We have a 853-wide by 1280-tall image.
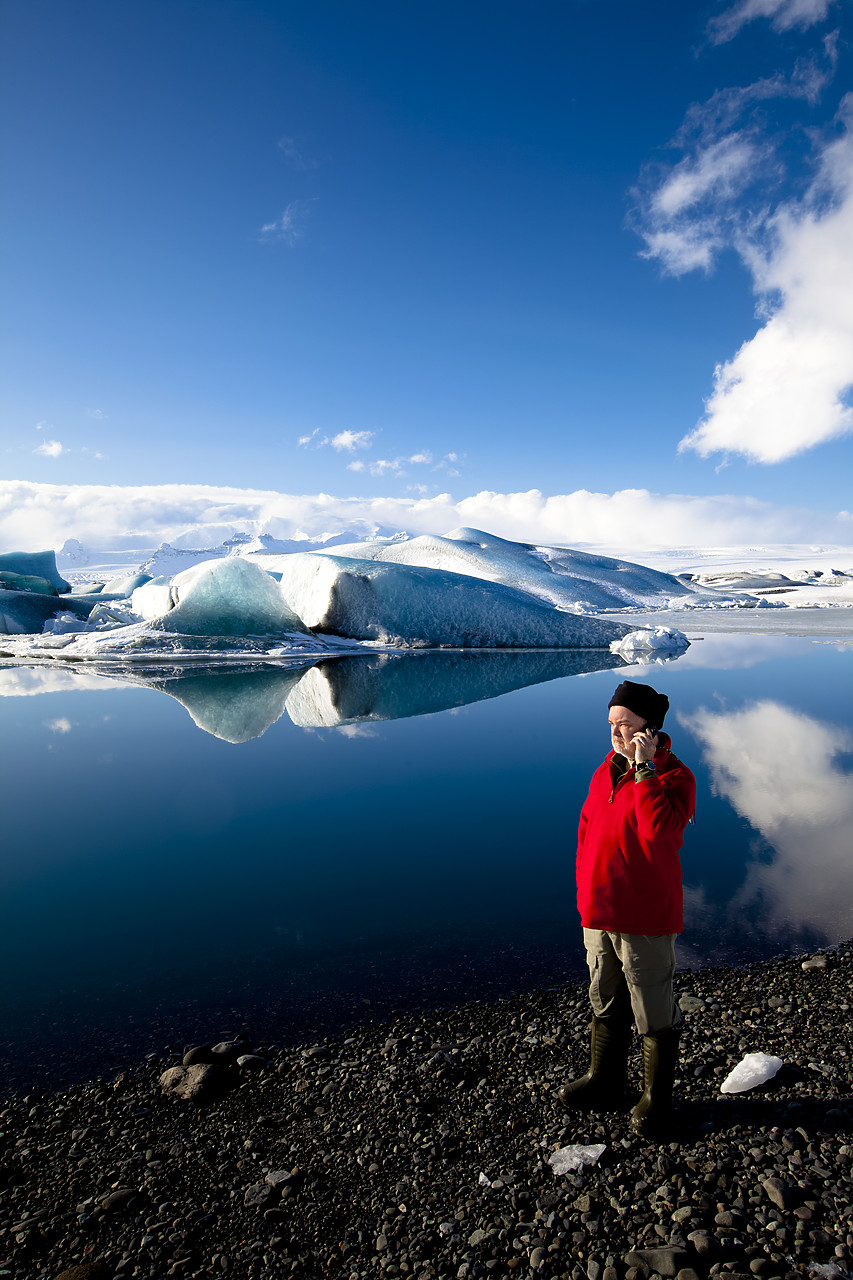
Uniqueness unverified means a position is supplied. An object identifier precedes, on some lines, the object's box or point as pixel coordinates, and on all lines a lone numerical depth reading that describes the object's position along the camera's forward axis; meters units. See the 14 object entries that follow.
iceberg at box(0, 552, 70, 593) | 29.22
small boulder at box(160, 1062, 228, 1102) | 1.96
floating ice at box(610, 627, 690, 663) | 14.51
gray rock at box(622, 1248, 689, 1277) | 1.28
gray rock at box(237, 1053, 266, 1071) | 2.07
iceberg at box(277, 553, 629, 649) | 16.56
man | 1.65
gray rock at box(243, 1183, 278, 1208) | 1.54
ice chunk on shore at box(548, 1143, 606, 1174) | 1.58
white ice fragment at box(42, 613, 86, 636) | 19.53
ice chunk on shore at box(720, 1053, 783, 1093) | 1.83
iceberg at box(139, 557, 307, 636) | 15.60
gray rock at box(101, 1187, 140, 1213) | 1.54
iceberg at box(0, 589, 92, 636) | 19.39
